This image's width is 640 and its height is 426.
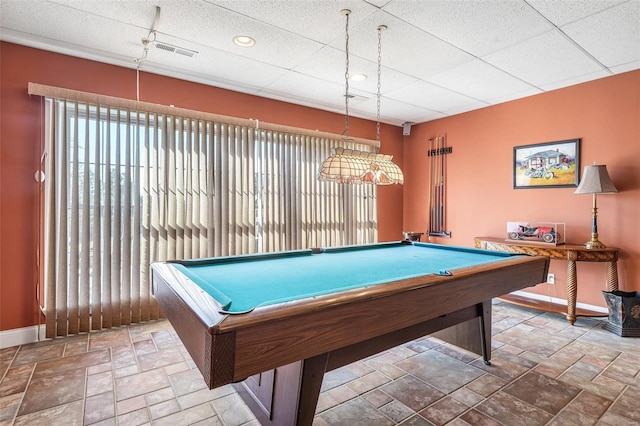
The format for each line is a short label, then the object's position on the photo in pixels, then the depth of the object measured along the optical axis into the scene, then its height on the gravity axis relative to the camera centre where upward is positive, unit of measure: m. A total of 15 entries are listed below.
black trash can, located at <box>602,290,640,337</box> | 2.97 -0.95
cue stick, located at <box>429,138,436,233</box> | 5.17 +0.37
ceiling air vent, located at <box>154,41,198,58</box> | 2.79 +1.41
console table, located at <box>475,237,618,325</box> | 3.17 -0.46
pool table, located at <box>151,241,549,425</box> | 1.15 -0.42
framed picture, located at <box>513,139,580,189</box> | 3.69 +0.54
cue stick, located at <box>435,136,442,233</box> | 5.08 +0.35
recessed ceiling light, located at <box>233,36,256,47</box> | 2.67 +1.40
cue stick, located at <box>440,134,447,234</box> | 5.00 +0.39
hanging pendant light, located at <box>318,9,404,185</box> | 2.41 +0.32
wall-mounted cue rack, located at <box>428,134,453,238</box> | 5.02 +0.37
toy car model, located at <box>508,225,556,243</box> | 3.62 -0.27
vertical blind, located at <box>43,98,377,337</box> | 2.89 +0.11
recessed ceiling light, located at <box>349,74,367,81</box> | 3.45 +1.42
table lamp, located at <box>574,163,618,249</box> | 3.19 +0.24
